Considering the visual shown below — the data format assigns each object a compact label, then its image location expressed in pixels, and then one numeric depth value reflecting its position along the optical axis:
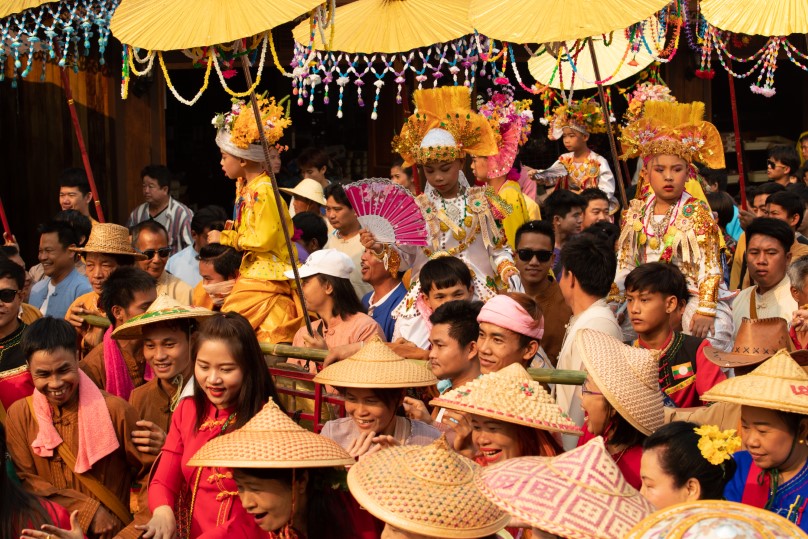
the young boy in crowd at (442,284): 5.30
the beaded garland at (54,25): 6.77
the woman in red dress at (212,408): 4.14
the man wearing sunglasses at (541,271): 6.05
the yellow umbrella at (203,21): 4.80
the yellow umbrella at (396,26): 6.41
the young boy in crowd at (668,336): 4.52
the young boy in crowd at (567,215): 7.41
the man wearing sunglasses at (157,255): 6.89
